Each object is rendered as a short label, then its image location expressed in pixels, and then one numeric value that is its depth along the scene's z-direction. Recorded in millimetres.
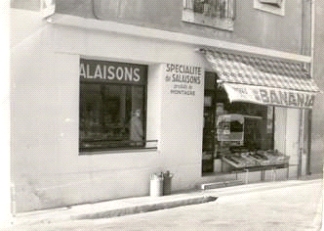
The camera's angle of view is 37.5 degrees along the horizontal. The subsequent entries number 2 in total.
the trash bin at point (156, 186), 10109
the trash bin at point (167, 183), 10250
